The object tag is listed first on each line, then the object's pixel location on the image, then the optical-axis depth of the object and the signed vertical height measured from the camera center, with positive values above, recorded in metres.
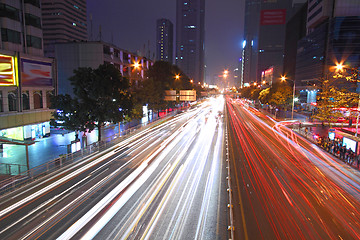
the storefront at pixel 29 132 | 26.21 -4.55
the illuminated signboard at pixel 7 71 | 24.52 +2.54
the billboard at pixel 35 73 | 27.30 +2.71
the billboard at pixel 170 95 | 51.25 +0.34
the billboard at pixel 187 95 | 53.22 +0.41
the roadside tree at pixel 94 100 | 23.67 -0.51
